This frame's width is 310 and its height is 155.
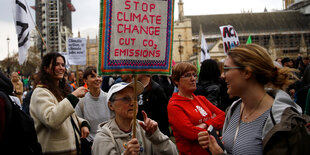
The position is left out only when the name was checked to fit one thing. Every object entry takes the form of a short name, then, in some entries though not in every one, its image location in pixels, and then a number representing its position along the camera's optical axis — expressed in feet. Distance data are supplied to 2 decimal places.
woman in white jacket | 10.50
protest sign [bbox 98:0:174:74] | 8.98
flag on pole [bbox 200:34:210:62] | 42.14
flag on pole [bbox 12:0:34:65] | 21.09
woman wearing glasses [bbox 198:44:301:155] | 7.24
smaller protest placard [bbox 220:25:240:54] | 33.37
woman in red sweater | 11.16
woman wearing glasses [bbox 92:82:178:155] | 8.82
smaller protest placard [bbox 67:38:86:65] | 36.06
